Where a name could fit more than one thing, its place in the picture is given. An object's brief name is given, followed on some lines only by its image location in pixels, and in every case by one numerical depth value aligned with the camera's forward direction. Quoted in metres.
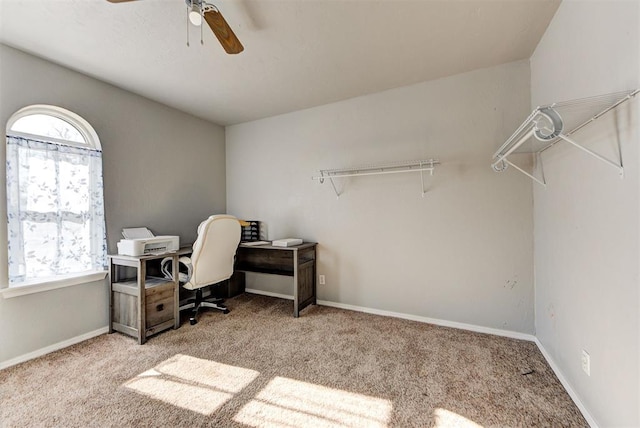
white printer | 2.35
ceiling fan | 1.37
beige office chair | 2.54
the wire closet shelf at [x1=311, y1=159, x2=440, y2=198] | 2.59
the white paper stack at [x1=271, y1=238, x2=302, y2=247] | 2.97
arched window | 2.02
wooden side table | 2.28
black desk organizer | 3.58
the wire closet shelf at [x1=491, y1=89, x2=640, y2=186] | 1.12
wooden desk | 2.86
